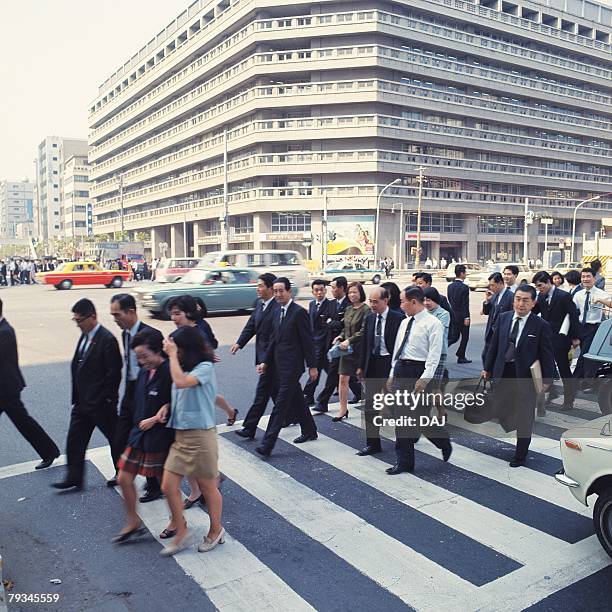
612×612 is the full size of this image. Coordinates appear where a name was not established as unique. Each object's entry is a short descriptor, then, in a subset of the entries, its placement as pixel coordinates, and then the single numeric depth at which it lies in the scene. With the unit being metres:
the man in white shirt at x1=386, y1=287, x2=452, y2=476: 5.74
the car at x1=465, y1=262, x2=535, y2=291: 31.30
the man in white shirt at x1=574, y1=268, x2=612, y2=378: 9.02
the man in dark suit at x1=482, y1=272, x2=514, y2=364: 9.01
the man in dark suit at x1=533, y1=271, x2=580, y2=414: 8.56
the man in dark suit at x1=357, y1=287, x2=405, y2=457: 6.64
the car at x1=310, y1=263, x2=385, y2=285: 38.41
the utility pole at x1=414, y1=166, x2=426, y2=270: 51.77
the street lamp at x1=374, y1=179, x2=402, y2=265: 54.30
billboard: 57.38
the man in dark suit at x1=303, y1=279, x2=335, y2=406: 8.60
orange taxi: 31.64
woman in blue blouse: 4.17
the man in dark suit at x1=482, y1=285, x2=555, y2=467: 6.14
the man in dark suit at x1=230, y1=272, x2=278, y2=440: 6.87
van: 22.64
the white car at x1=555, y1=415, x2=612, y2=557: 4.09
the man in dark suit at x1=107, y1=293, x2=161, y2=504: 4.92
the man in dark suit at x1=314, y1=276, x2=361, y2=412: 8.31
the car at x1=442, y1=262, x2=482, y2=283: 31.30
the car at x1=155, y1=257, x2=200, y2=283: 25.11
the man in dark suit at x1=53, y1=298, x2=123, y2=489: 5.20
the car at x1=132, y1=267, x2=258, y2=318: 17.91
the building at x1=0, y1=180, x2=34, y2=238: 193.50
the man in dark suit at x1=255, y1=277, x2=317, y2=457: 6.44
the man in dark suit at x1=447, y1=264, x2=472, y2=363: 11.29
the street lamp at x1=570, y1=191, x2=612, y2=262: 67.50
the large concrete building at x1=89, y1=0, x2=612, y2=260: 55.81
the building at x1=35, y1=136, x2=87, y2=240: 138.80
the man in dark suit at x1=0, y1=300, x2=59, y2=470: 5.60
